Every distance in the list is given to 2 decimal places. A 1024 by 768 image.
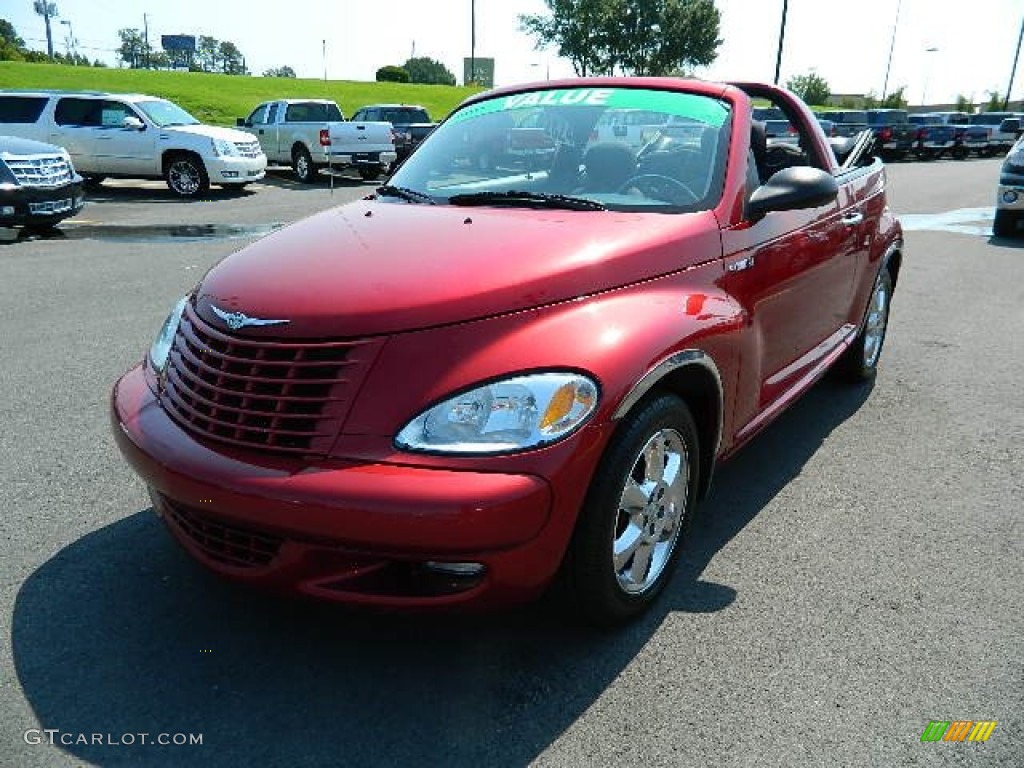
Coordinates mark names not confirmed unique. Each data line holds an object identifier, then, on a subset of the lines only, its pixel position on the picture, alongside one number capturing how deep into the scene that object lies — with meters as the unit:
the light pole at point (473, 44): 59.28
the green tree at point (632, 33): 62.75
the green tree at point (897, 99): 76.00
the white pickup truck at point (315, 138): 18.95
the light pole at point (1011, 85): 62.64
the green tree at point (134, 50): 121.12
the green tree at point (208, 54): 138.62
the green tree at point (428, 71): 117.46
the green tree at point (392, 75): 72.94
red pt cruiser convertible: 2.27
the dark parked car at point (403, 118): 21.02
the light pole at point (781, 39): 36.47
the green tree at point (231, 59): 136.38
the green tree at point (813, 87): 87.81
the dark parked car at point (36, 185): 10.27
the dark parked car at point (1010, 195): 11.61
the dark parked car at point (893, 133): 31.17
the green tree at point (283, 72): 126.69
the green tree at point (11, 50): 61.12
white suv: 16.20
